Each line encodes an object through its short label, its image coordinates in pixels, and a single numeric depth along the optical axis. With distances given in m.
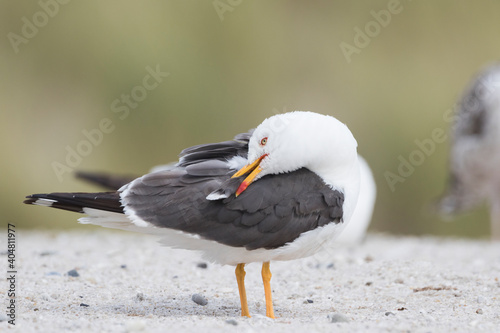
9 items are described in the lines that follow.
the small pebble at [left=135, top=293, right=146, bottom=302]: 8.21
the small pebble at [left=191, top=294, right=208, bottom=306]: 8.17
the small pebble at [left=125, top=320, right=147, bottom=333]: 6.15
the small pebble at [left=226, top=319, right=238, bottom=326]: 6.62
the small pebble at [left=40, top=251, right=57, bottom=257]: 11.09
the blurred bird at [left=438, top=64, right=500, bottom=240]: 18.27
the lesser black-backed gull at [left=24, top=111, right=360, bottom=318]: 7.04
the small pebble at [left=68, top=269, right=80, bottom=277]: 9.40
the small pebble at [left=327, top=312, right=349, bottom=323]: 6.97
